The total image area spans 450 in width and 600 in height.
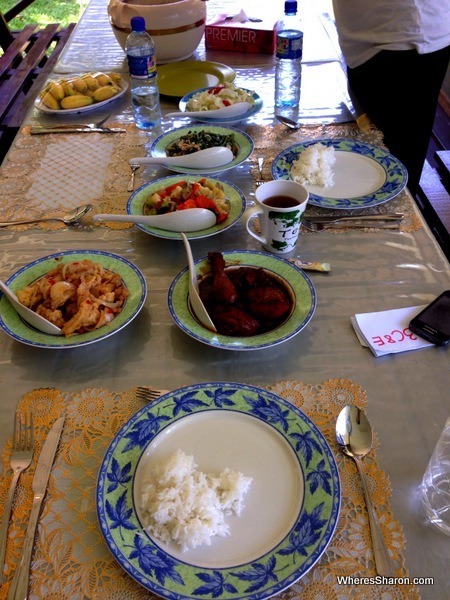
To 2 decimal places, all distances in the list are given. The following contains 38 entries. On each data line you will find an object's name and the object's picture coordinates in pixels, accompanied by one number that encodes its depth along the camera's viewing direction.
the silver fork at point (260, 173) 1.30
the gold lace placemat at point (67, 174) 1.22
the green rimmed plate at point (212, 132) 1.30
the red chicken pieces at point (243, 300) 0.82
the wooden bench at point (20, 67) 2.06
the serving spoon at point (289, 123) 1.51
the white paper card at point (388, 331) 0.82
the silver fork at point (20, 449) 0.64
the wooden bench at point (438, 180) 1.78
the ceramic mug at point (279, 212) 0.97
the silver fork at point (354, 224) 1.11
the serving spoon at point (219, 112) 1.49
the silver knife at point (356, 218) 1.12
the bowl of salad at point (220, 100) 1.53
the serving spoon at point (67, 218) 1.16
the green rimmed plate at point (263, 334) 0.79
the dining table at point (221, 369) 0.58
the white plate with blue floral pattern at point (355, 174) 1.15
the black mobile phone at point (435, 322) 0.82
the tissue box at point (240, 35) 1.93
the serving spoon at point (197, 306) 0.81
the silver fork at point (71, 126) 1.56
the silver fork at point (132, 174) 1.29
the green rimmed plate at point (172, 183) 1.05
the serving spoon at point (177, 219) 1.04
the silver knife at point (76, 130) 1.53
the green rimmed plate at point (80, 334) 0.81
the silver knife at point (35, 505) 0.56
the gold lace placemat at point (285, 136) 1.36
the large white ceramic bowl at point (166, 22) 1.66
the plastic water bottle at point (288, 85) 1.57
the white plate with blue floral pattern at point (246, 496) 0.53
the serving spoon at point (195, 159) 1.27
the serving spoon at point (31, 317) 0.81
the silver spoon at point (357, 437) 0.62
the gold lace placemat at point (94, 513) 0.56
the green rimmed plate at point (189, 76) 1.70
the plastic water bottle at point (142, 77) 1.37
